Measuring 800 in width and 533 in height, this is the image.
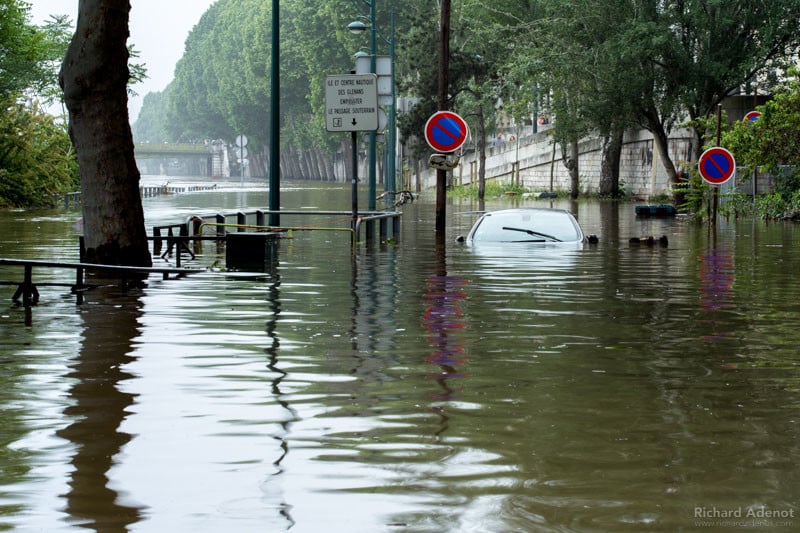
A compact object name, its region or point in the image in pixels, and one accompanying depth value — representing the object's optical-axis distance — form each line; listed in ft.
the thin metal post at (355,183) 77.97
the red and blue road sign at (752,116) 140.20
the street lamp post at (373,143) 134.62
